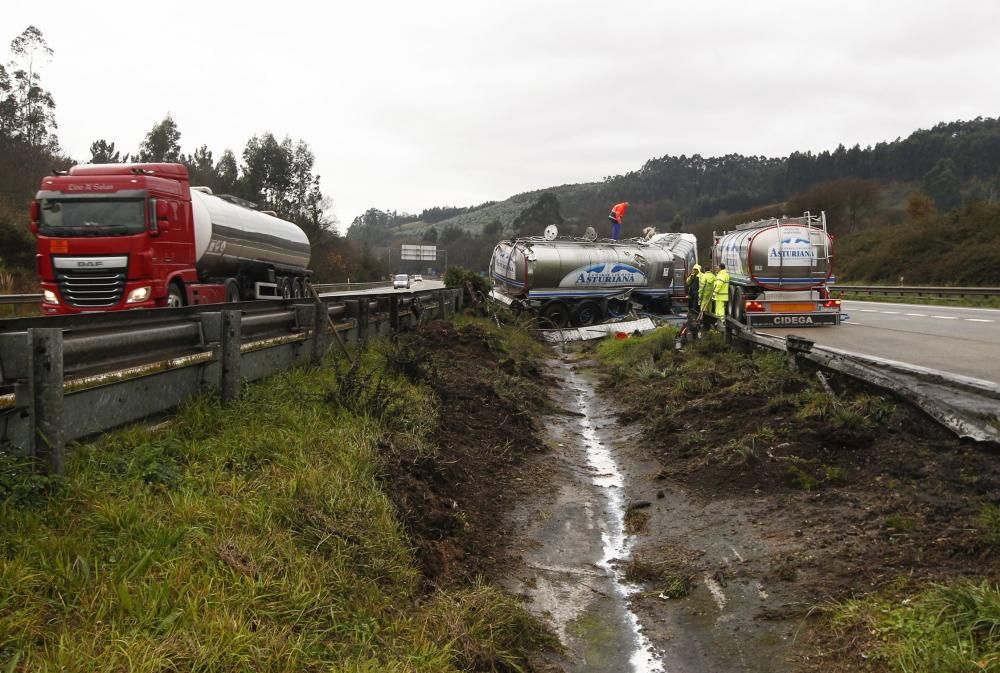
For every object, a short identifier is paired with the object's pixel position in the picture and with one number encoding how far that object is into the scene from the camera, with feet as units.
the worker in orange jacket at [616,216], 135.95
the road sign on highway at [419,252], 295.89
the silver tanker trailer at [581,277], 90.53
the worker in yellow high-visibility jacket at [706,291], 57.57
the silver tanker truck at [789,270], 58.44
